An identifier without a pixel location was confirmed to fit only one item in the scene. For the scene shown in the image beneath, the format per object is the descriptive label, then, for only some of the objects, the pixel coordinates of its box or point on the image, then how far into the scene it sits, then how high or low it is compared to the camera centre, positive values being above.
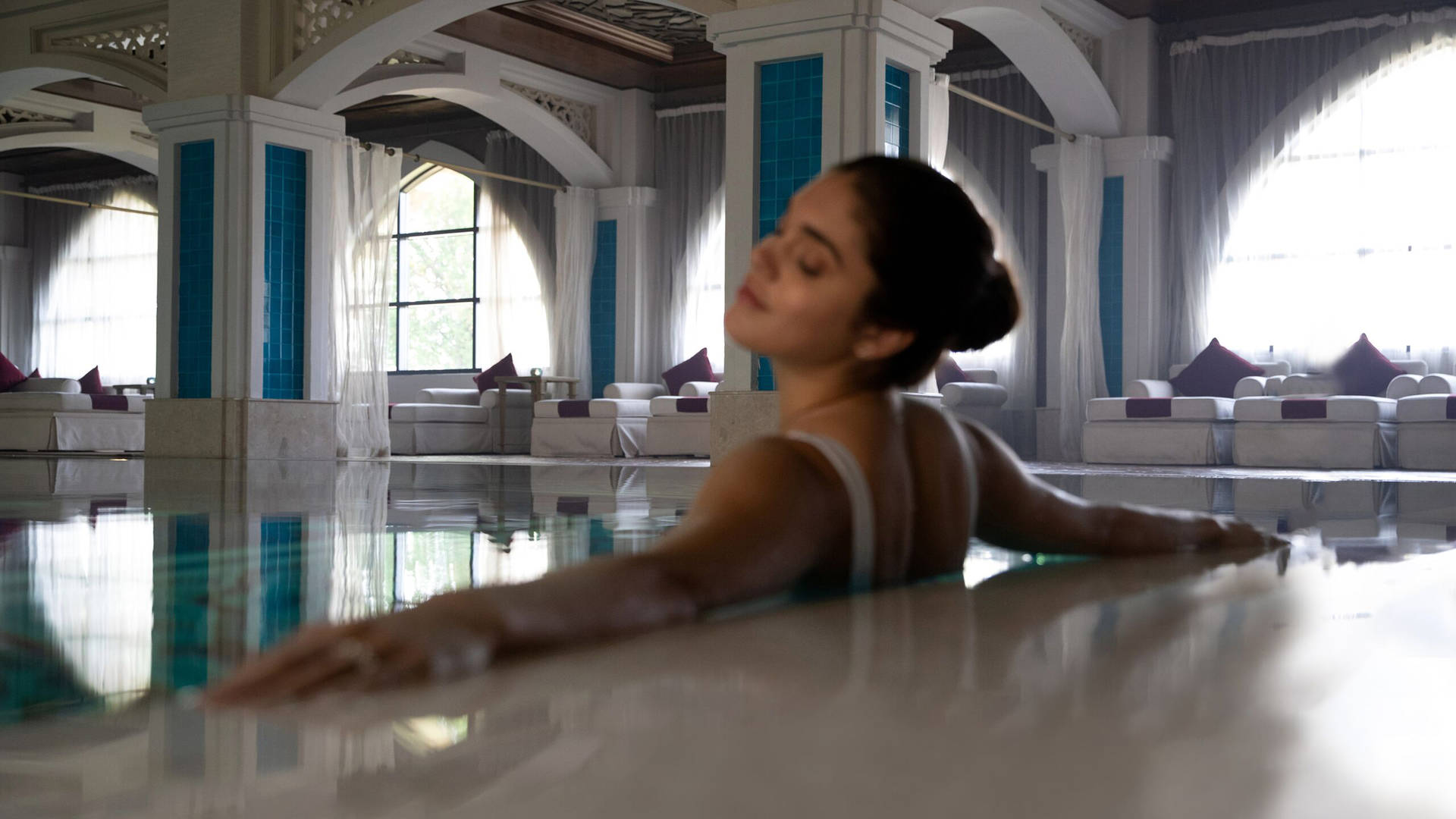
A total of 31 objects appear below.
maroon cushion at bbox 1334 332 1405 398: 8.96 +0.24
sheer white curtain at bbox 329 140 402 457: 9.39 +0.75
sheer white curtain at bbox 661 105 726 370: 12.03 +1.63
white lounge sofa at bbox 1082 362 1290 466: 8.63 -0.18
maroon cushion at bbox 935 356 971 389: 10.10 +0.22
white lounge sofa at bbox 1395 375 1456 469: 7.86 -0.13
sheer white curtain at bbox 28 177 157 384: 15.48 +1.32
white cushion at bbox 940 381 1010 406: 9.55 +0.05
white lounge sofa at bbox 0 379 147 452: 11.21 -0.24
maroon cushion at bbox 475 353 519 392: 12.67 +0.26
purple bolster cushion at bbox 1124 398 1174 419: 8.73 -0.03
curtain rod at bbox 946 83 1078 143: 8.79 +2.03
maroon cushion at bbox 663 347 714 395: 11.69 +0.25
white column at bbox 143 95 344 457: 8.52 +0.65
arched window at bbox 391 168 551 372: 13.12 +1.18
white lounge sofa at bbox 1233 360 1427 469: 8.11 -0.16
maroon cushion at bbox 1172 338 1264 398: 9.33 +0.23
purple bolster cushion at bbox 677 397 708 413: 10.09 -0.04
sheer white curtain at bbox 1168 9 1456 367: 9.47 +2.07
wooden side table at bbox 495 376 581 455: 11.68 +0.14
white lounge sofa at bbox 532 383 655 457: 10.77 -0.23
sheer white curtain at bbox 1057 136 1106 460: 9.62 +0.78
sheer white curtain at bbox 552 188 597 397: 12.12 +1.11
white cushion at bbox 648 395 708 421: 10.23 -0.05
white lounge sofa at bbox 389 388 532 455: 11.65 -0.24
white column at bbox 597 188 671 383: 12.07 +1.22
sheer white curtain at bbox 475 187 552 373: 13.02 +0.98
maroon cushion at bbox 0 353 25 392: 12.41 +0.17
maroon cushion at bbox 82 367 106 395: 14.16 +0.12
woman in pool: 1.09 -0.03
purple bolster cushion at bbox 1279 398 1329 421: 8.27 -0.03
